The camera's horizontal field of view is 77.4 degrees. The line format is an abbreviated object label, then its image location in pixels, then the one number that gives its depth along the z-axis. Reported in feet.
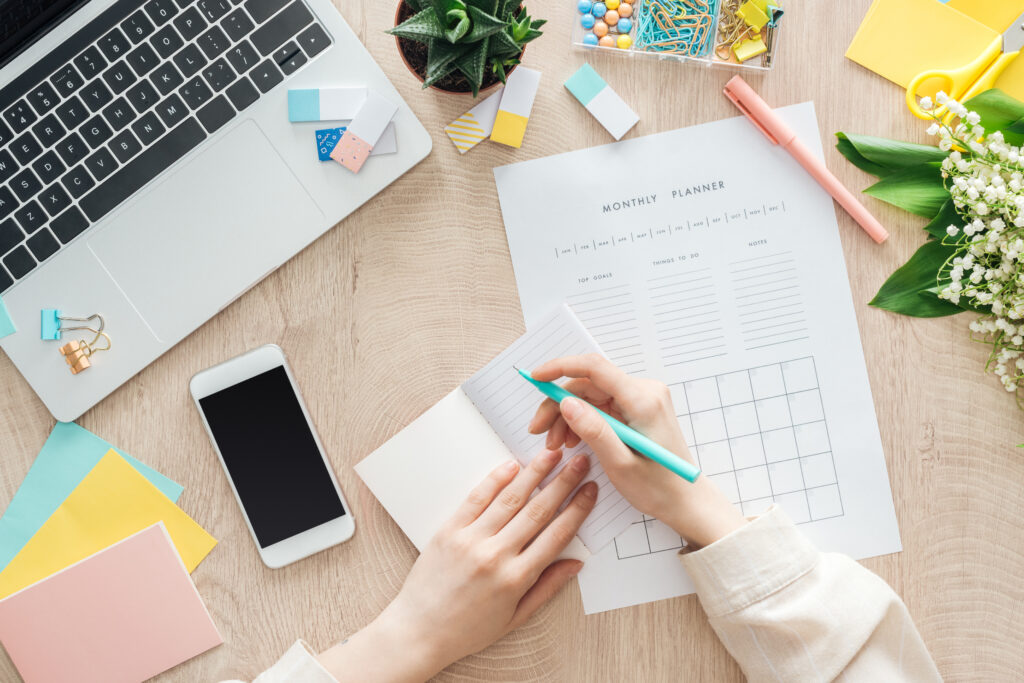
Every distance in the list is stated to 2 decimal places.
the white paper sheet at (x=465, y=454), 2.61
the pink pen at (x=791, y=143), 2.56
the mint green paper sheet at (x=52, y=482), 2.63
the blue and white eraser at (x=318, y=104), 2.47
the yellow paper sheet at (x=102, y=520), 2.64
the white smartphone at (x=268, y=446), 2.60
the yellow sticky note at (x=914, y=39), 2.54
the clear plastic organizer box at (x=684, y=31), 2.54
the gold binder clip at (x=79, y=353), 2.49
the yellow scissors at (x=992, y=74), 2.50
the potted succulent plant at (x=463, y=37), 2.04
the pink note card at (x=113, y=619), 2.60
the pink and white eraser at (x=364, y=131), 2.48
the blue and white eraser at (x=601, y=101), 2.59
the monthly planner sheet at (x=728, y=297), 2.62
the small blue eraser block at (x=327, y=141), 2.49
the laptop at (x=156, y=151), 2.46
